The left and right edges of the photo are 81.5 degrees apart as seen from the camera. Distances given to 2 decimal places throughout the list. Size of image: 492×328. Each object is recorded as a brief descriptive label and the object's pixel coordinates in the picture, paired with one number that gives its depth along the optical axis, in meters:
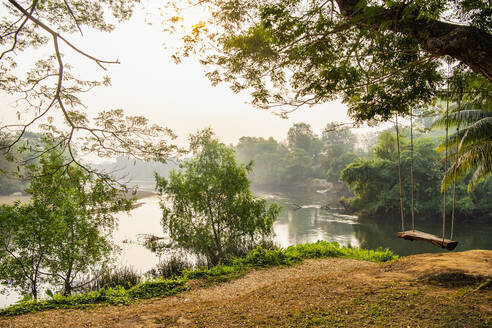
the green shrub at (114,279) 9.07
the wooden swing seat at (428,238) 4.83
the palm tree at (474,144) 9.94
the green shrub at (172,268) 9.99
